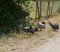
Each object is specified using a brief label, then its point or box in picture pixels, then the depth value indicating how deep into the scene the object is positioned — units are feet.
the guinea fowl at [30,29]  45.29
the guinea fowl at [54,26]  50.07
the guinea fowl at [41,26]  49.34
